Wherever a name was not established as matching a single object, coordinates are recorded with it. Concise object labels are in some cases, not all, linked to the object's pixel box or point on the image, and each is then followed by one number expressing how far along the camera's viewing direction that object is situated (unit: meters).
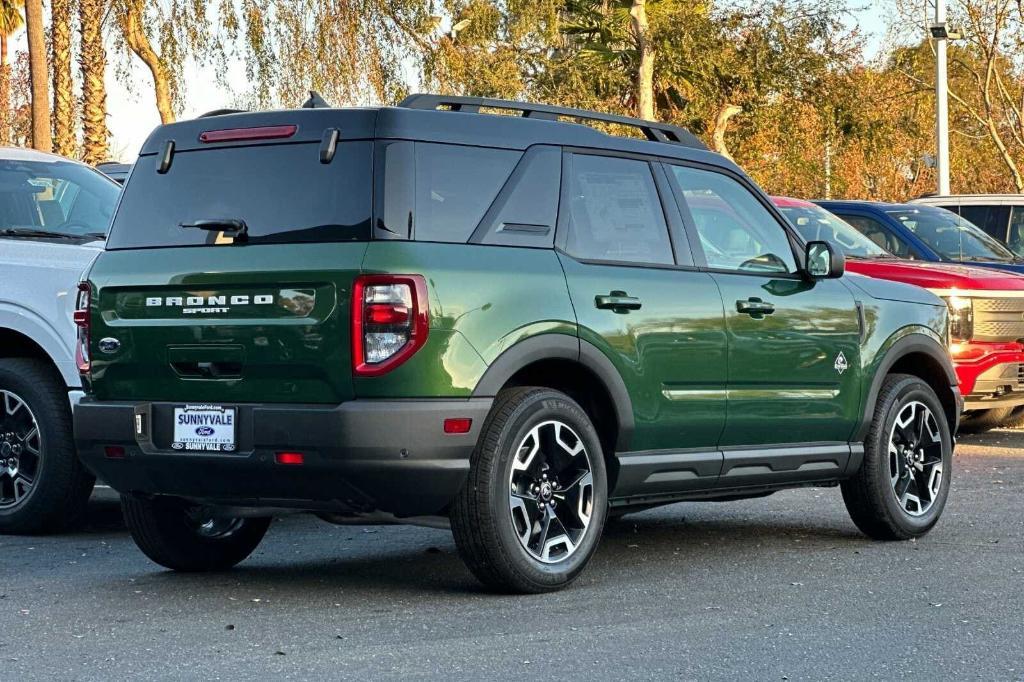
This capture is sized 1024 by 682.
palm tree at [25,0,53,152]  22.12
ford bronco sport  6.32
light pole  27.67
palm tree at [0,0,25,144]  38.03
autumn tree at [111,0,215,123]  26.23
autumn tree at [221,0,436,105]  25.94
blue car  14.70
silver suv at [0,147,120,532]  8.69
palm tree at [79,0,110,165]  24.33
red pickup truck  12.92
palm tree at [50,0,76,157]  24.03
